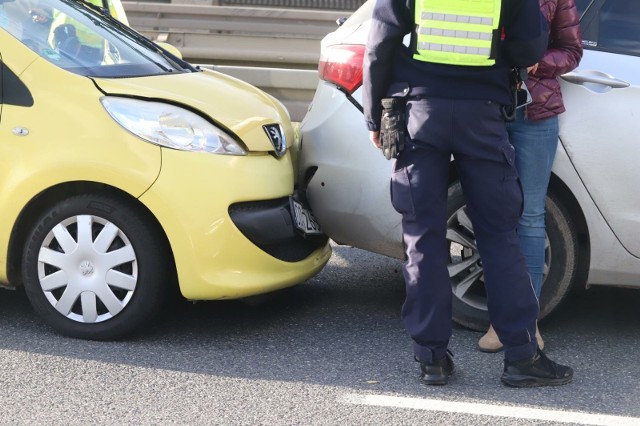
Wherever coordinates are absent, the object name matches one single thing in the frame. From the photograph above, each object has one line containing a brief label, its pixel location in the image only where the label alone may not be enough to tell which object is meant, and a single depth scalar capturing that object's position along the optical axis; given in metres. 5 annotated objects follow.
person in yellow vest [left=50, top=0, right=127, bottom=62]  10.05
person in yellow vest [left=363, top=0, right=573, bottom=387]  8.28
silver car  9.36
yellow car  9.28
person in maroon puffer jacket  9.01
